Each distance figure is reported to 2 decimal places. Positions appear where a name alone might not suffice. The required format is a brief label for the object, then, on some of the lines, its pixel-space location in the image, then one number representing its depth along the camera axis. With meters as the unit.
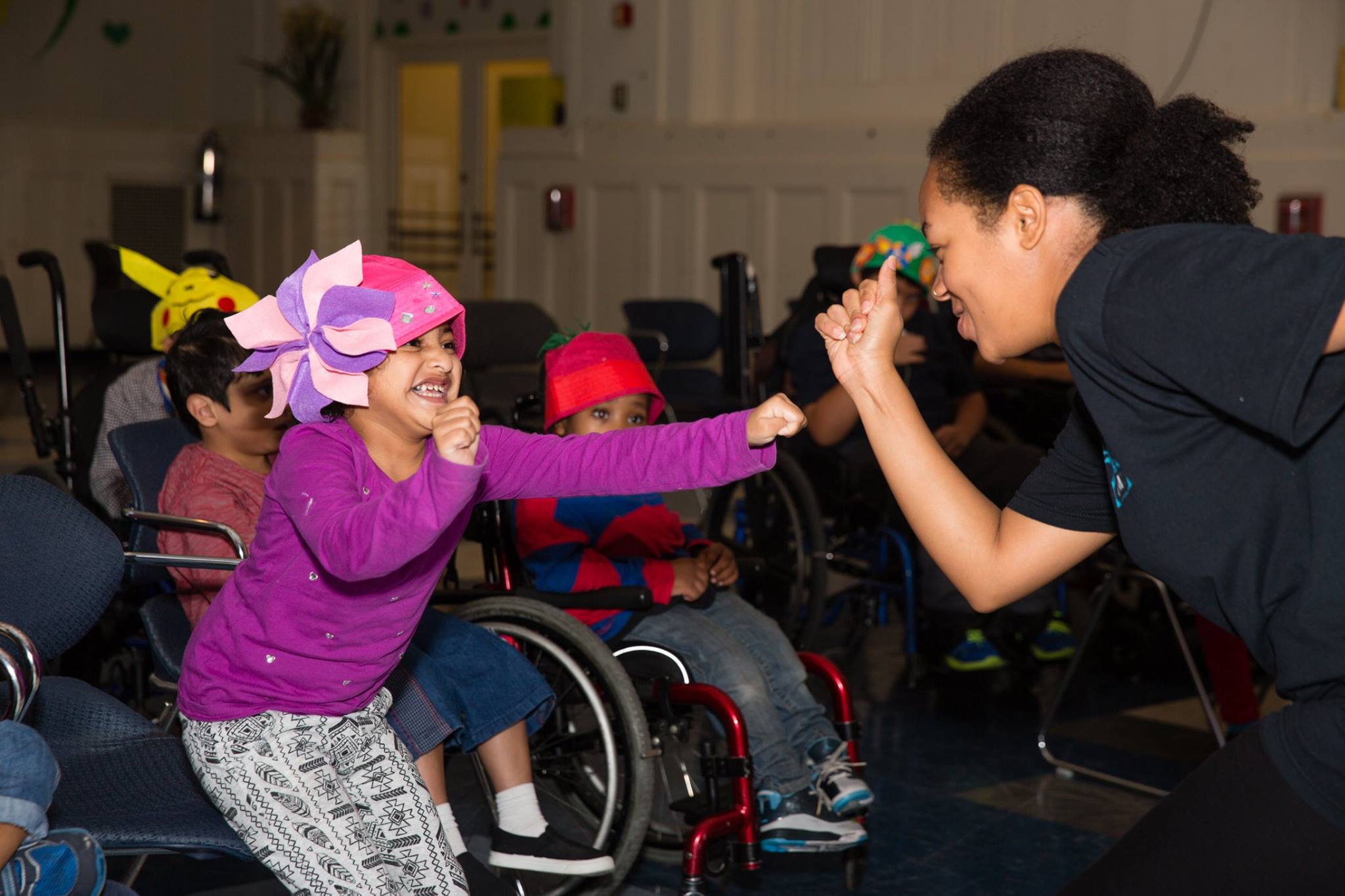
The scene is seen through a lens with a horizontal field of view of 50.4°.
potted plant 10.10
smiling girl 1.59
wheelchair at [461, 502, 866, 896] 2.28
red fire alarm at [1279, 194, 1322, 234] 5.55
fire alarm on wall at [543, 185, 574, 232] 8.48
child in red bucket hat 2.46
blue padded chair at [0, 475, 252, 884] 1.82
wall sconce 10.66
